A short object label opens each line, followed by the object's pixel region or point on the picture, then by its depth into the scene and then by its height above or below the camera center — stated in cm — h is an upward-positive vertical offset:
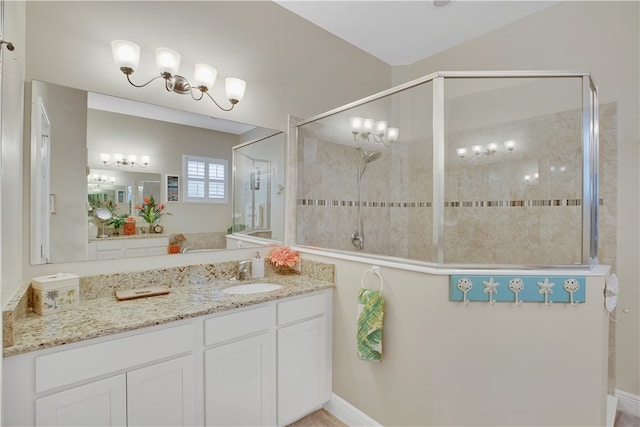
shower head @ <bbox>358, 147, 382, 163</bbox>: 299 +55
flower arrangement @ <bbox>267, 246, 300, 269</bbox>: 236 -33
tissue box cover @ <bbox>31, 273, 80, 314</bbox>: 145 -38
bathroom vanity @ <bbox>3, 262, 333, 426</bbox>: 119 -68
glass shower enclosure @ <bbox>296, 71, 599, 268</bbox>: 178 +34
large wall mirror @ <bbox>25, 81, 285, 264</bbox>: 162 +23
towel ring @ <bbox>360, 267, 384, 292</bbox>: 190 -36
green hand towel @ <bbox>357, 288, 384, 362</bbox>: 185 -65
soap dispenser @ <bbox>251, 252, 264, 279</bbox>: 232 -40
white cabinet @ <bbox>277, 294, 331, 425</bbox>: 189 -91
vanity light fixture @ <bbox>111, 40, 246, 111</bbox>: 173 +85
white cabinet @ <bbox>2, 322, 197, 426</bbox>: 115 -69
